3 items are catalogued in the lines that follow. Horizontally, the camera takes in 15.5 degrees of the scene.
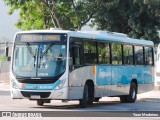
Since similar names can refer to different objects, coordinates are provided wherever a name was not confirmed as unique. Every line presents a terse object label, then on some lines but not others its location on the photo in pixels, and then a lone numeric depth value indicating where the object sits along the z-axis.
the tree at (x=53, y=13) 43.06
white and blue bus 20.62
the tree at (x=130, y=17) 43.53
